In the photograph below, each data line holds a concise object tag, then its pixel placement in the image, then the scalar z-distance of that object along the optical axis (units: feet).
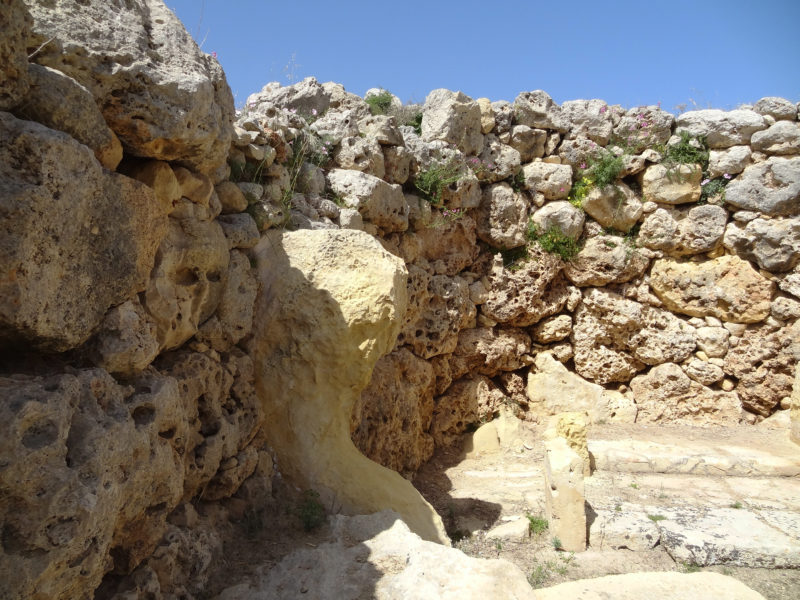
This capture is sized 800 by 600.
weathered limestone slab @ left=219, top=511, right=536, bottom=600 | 8.53
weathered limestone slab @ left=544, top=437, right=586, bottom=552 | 16.40
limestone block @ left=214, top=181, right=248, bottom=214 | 12.02
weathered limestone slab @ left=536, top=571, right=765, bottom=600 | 11.18
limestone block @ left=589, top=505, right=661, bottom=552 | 16.38
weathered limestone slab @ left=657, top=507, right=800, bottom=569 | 15.60
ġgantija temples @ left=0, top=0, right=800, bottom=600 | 6.61
